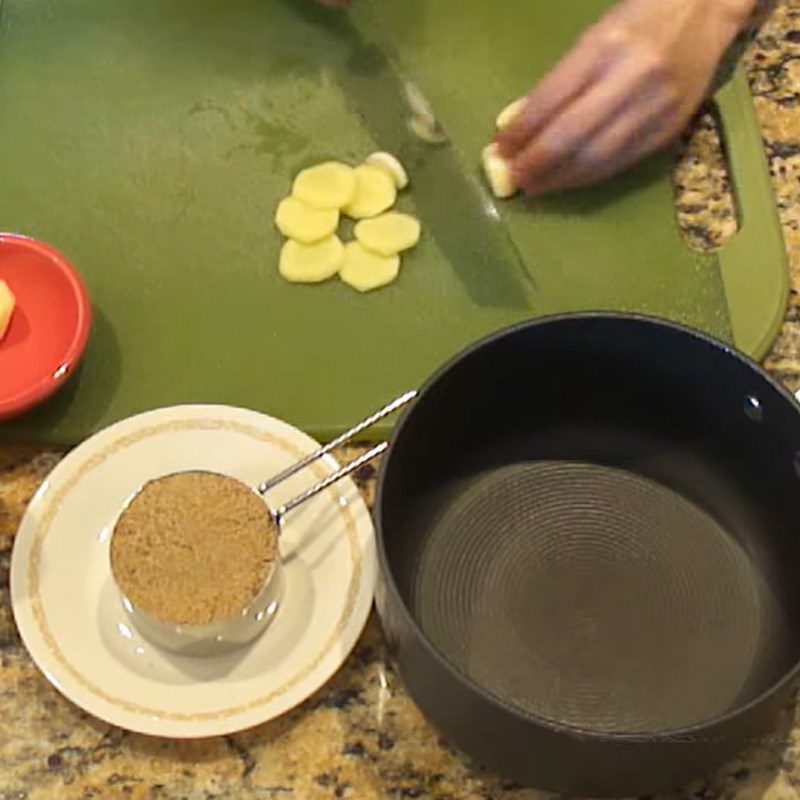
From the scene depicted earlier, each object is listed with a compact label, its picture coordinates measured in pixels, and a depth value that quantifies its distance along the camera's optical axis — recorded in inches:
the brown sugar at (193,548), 36.0
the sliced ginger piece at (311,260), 46.4
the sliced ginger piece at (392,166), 48.2
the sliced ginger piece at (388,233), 46.9
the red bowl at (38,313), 43.5
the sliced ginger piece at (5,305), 43.7
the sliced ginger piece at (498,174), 48.1
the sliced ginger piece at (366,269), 46.4
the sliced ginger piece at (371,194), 47.8
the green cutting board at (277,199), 45.2
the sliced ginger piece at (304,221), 46.8
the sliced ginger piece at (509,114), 49.4
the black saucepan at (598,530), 36.4
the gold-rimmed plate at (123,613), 37.0
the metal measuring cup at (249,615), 36.6
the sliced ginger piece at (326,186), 47.4
